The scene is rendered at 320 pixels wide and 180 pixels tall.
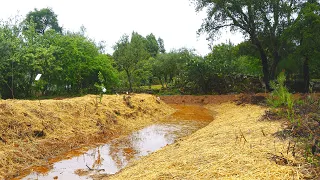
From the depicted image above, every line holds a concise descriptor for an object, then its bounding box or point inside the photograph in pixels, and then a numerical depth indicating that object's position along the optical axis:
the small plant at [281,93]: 6.12
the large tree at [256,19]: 16.61
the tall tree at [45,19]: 45.29
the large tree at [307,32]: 14.48
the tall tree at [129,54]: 24.98
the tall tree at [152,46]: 46.86
